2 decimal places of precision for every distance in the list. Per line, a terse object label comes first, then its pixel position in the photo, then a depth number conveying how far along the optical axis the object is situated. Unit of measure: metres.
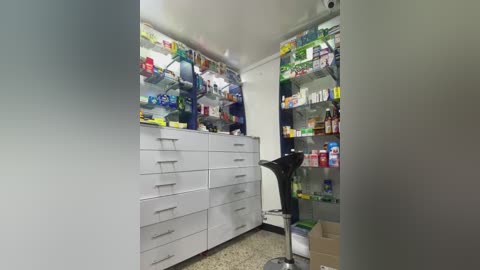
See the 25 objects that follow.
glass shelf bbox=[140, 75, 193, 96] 1.97
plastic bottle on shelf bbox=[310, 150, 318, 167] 1.86
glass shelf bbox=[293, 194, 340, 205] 1.80
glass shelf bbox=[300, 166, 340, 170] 2.05
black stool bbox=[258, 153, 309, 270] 1.55
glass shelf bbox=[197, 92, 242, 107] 2.40
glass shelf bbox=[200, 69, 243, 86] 2.43
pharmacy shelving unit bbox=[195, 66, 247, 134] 2.50
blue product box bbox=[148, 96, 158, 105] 1.88
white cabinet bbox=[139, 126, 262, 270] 1.41
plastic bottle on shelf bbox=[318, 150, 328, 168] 1.80
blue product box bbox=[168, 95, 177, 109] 1.98
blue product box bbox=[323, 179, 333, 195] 1.90
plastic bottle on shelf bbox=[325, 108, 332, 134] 1.78
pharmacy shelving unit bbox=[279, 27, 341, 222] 1.87
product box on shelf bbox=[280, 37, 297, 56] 2.08
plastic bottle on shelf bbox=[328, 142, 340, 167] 1.71
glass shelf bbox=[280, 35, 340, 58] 1.79
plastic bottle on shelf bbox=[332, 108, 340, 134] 1.74
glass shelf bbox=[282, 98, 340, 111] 1.82
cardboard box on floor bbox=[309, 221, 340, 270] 1.27
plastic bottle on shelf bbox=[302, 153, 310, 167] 1.92
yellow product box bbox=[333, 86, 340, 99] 1.74
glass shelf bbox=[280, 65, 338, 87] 1.84
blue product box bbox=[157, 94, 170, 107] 1.93
